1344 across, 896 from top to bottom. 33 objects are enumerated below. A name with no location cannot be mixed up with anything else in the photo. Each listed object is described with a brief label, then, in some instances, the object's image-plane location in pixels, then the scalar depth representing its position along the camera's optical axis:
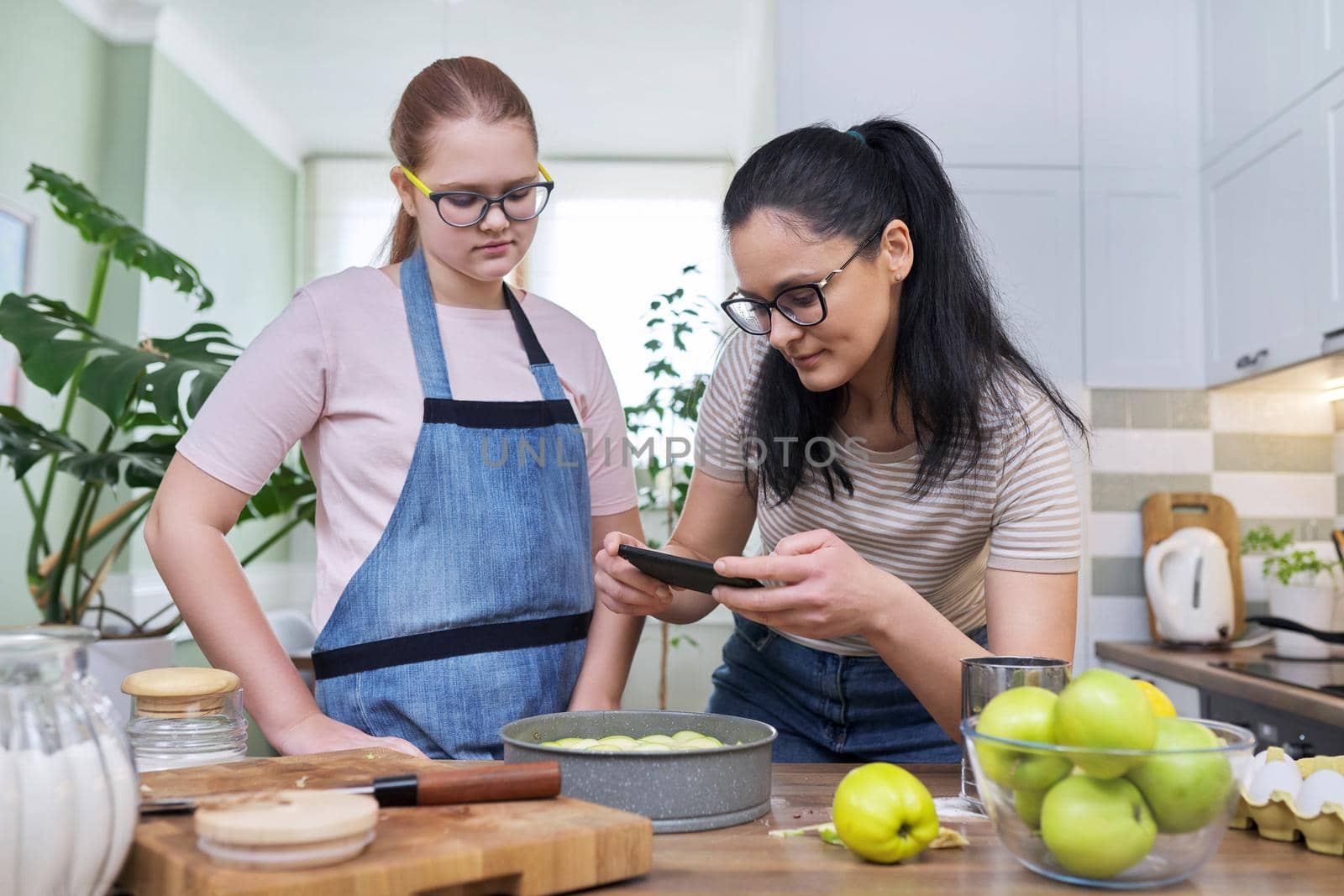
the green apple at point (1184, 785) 0.71
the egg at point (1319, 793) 0.85
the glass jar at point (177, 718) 0.99
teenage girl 1.33
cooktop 2.18
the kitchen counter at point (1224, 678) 2.03
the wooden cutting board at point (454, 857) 0.65
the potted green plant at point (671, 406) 3.77
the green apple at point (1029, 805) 0.74
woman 1.19
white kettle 2.94
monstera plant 2.21
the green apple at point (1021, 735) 0.73
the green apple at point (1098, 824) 0.72
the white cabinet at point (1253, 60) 2.66
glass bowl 0.71
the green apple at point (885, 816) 0.79
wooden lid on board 0.65
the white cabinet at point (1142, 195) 3.14
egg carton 0.85
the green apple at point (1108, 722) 0.71
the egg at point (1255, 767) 0.91
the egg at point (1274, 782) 0.89
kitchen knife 0.79
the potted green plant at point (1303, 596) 2.64
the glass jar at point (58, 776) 0.63
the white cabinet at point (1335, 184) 2.51
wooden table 0.75
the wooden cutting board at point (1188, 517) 3.15
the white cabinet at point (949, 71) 3.11
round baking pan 0.86
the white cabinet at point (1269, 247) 2.62
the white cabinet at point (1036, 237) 3.12
